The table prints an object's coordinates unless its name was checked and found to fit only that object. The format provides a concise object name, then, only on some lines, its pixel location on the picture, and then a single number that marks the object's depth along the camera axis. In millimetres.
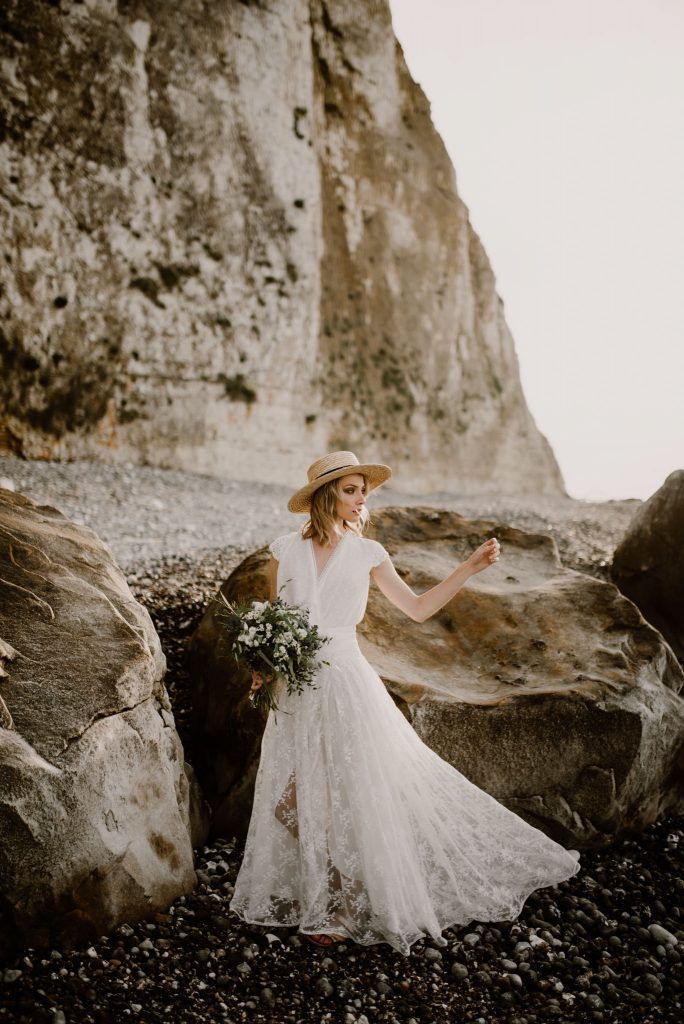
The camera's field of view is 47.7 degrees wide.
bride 4082
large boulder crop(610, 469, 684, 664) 7438
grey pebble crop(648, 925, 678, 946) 4227
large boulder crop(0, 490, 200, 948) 3645
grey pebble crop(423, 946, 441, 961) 3963
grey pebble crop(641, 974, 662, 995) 3831
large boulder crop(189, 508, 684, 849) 5008
